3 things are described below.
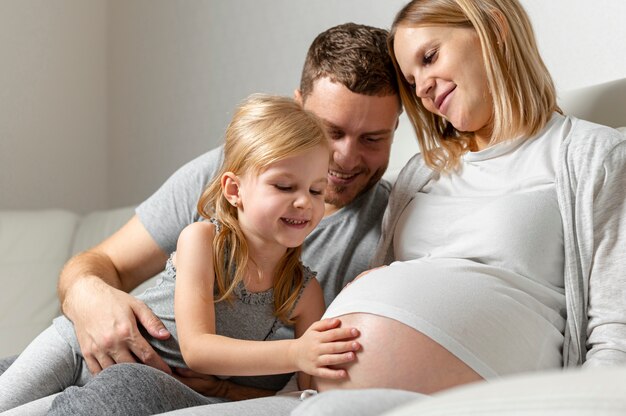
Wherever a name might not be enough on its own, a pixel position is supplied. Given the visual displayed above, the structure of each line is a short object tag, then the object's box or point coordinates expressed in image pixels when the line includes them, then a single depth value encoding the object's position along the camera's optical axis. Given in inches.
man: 62.6
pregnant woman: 48.3
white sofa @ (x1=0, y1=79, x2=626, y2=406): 88.9
